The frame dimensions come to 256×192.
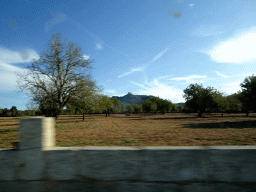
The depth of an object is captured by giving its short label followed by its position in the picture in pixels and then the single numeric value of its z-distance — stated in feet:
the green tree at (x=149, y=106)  324.60
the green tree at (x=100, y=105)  80.50
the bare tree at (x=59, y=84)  61.82
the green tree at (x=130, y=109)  450.01
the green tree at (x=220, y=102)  156.39
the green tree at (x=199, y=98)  154.40
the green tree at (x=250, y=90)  78.85
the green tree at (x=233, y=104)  205.77
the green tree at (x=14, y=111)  273.38
